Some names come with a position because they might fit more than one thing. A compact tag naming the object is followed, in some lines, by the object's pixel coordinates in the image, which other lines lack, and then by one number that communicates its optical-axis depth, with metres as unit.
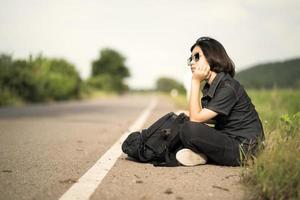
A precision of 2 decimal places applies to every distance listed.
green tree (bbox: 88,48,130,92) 98.50
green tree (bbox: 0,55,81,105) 23.30
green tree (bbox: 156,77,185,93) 187.59
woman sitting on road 4.96
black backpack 5.20
